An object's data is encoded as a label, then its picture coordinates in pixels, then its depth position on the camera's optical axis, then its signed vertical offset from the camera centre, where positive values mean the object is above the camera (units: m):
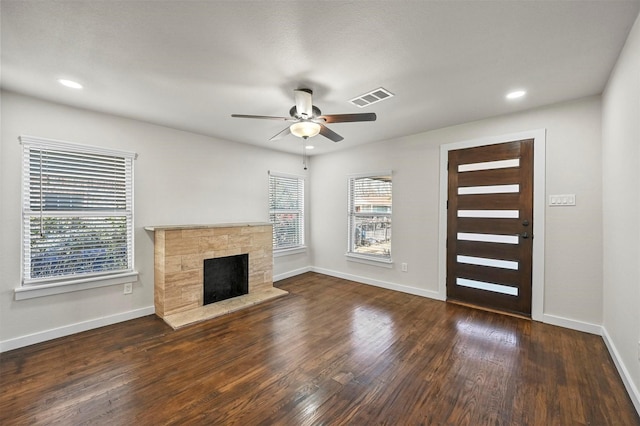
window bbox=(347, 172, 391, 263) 4.56 -0.07
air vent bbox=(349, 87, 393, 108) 2.61 +1.22
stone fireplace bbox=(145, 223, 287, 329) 3.28 -0.72
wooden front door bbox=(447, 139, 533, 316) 3.19 -0.16
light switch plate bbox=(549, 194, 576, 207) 2.90 +0.16
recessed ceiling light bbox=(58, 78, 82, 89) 2.35 +1.18
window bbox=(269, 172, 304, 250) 5.09 +0.05
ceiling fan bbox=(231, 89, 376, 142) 2.42 +0.91
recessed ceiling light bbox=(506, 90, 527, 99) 2.65 +1.24
